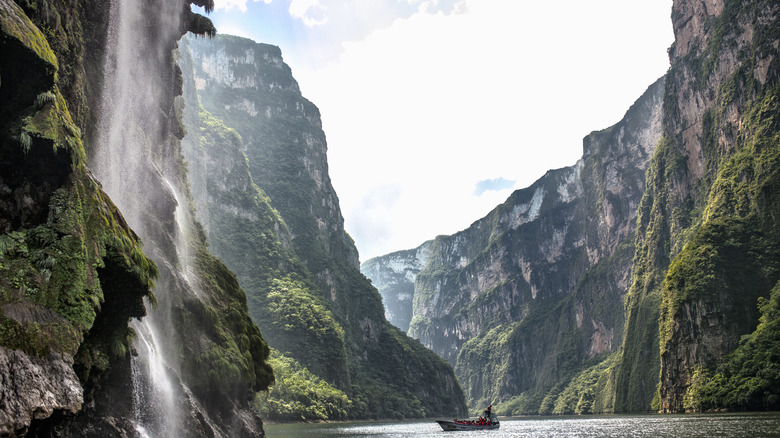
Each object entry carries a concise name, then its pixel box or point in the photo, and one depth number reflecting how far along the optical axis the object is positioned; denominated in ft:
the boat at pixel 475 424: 267.53
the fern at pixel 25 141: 59.88
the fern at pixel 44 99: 63.52
